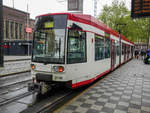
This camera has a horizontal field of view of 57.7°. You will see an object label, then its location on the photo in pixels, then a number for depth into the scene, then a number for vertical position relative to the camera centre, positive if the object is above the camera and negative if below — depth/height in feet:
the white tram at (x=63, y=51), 16.03 +0.27
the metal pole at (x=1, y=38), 40.96 +4.57
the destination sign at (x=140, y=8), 17.84 +6.15
